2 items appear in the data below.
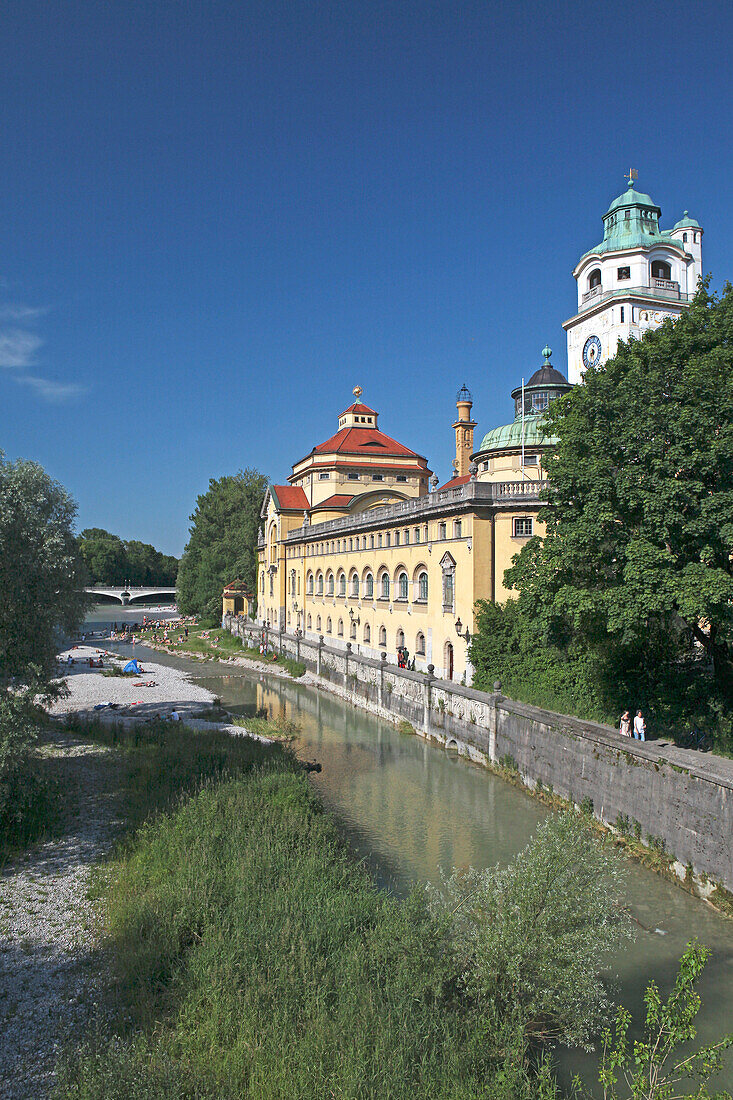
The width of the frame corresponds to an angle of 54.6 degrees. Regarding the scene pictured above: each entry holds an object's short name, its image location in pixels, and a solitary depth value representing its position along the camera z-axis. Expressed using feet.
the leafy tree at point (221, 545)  227.20
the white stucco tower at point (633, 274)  126.11
